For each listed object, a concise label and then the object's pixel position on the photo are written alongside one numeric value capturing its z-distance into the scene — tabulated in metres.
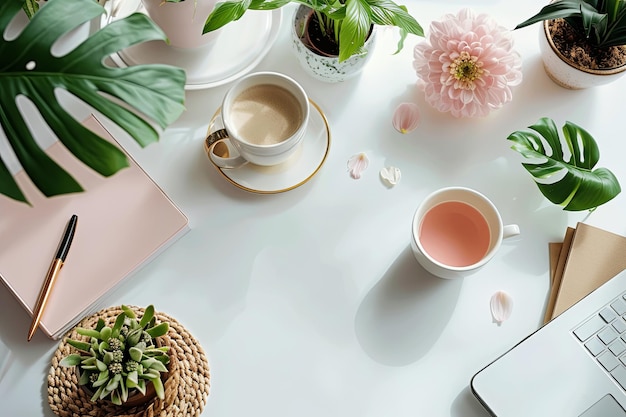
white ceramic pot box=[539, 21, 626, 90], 0.94
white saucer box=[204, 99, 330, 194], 0.95
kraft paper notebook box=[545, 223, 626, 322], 0.92
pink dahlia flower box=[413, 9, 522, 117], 0.92
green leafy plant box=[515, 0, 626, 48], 0.90
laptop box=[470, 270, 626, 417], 0.86
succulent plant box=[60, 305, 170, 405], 0.76
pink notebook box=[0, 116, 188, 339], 0.88
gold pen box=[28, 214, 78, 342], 0.86
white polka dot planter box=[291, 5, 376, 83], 0.94
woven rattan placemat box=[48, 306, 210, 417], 0.83
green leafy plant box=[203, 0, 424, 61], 0.81
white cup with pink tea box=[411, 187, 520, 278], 0.89
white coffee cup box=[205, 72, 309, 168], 0.91
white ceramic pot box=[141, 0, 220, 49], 0.90
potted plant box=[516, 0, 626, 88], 0.91
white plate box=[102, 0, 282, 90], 1.00
